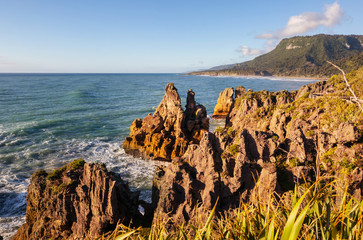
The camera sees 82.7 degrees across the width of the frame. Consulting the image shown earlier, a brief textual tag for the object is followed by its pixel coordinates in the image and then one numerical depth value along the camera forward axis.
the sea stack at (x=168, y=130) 31.70
